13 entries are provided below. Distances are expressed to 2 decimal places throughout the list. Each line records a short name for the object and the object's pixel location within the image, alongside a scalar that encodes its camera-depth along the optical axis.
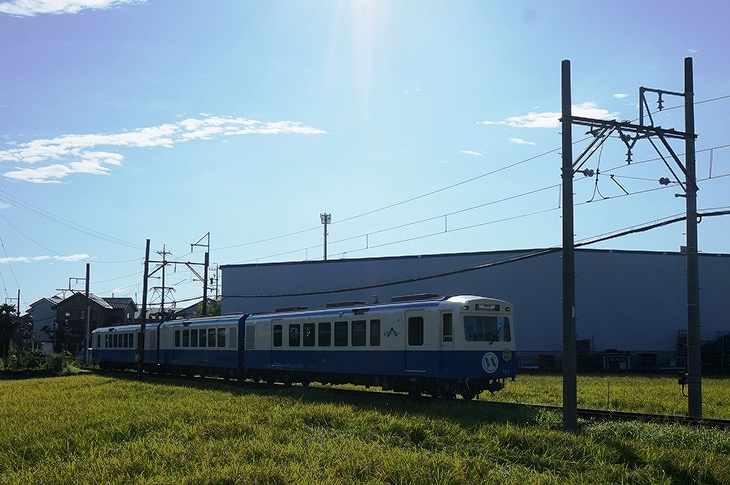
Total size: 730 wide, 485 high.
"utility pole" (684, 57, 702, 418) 17.97
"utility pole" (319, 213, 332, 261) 81.12
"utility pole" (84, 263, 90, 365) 53.58
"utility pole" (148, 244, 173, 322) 44.50
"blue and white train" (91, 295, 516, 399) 20.05
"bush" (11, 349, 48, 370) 50.91
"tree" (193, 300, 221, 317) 94.47
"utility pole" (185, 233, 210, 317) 43.75
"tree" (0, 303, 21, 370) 56.91
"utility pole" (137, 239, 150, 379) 34.88
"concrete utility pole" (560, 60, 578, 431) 14.80
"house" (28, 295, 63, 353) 99.15
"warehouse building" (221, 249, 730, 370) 46.88
